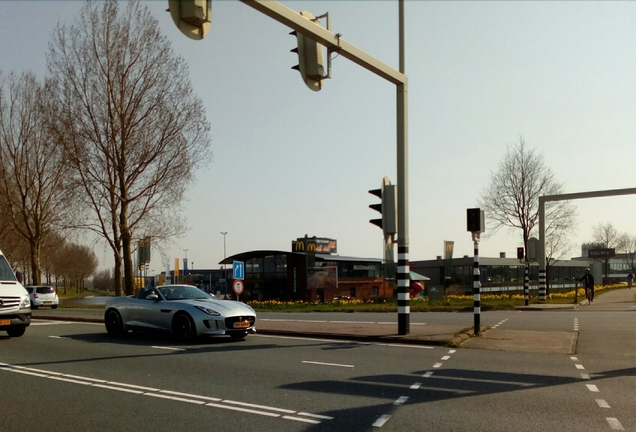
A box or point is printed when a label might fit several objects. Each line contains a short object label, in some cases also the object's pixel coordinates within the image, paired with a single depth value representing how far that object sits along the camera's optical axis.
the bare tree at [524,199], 39.59
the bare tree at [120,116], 29.36
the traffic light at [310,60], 11.30
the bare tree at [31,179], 43.03
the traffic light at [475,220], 15.05
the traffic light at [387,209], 14.46
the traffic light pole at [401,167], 13.81
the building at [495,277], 46.84
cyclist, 29.75
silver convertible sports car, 13.97
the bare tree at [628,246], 74.81
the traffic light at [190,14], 8.27
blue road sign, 22.00
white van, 15.02
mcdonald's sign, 68.50
